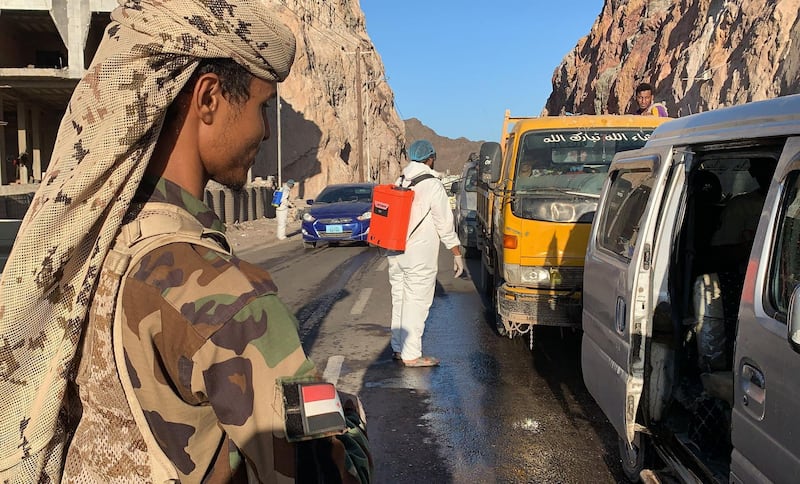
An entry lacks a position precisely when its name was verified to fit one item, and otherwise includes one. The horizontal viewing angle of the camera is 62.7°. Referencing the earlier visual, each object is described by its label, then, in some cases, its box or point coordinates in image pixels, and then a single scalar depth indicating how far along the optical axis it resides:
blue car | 15.96
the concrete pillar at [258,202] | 27.31
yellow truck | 6.10
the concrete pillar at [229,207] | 22.94
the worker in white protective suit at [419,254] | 6.00
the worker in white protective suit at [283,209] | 18.89
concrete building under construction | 25.00
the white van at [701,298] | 2.25
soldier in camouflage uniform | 1.01
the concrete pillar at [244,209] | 24.68
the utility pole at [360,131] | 37.31
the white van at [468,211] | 13.95
